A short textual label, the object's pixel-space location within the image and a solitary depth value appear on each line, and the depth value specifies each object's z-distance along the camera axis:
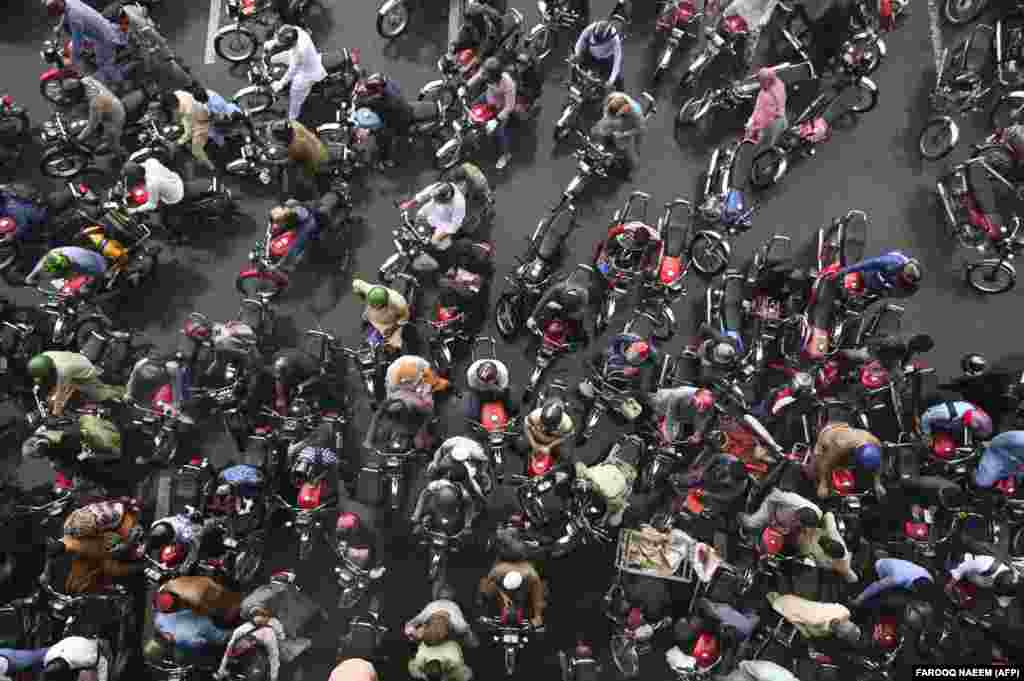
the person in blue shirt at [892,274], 9.10
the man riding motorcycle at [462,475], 8.32
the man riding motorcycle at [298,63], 10.62
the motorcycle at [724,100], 11.38
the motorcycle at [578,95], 10.95
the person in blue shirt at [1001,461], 8.39
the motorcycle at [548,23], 11.58
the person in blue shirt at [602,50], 10.57
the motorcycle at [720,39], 11.42
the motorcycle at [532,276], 9.92
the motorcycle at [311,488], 8.47
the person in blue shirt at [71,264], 9.28
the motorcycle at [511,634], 7.90
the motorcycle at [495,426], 8.88
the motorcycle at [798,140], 11.11
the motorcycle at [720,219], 10.13
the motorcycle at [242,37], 12.09
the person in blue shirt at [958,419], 8.71
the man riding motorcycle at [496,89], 10.30
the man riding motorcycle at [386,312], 9.02
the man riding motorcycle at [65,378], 8.70
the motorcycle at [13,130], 11.14
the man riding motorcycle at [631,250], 9.47
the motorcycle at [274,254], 9.85
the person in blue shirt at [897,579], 8.07
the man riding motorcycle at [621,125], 10.17
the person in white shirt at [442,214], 9.66
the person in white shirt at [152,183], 10.00
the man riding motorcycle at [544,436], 8.45
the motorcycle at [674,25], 11.68
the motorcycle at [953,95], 11.35
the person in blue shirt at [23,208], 9.96
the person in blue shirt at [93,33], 10.66
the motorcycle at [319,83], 11.26
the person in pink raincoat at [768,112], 10.45
